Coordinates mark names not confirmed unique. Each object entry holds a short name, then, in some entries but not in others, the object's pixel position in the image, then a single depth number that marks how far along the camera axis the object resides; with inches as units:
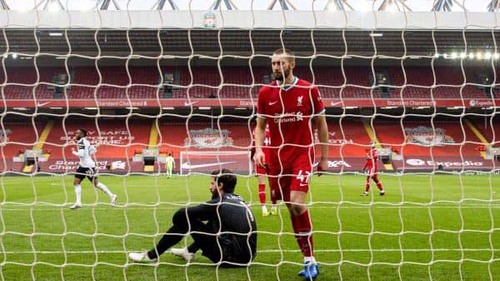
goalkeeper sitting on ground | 185.2
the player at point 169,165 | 953.5
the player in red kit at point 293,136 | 180.5
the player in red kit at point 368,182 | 496.1
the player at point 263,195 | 313.7
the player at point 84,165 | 402.3
